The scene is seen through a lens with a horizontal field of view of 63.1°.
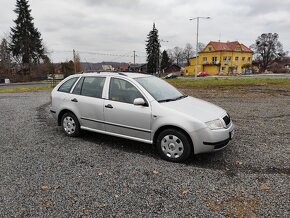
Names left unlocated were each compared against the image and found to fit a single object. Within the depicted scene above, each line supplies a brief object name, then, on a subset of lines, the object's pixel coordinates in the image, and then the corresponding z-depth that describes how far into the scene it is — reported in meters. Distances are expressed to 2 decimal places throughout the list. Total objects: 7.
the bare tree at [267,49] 79.06
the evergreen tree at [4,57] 48.50
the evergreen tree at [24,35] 45.72
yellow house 72.38
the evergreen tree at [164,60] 80.62
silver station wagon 4.24
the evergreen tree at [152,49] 63.97
